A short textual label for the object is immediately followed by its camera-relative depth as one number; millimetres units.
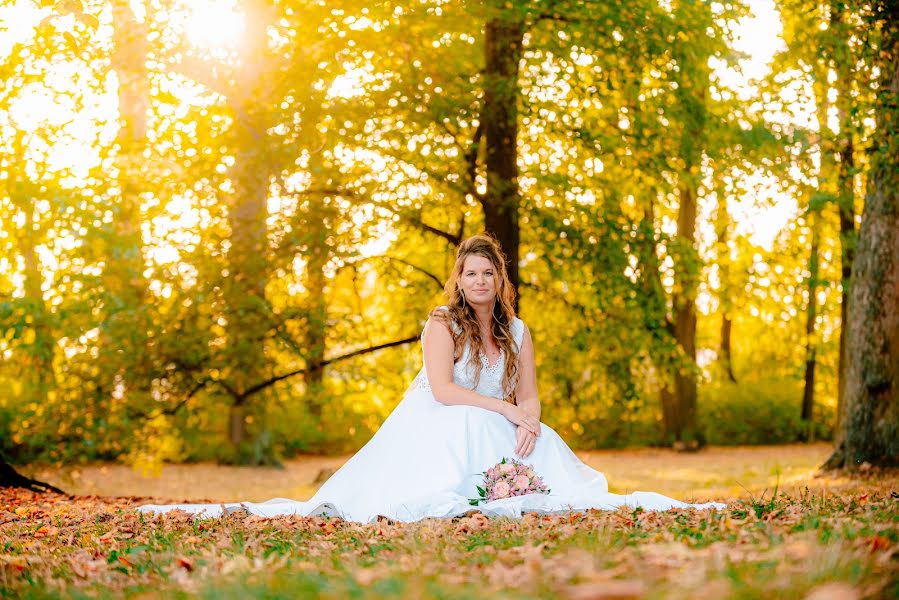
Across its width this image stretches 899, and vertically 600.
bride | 5465
